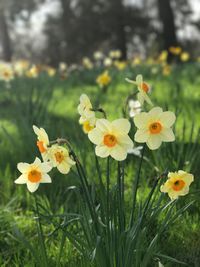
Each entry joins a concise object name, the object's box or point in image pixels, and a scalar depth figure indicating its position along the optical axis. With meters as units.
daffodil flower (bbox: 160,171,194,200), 1.26
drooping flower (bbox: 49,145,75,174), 1.24
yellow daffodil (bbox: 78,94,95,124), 1.26
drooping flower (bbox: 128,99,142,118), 1.89
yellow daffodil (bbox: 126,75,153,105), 1.25
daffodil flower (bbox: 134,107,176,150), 1.16
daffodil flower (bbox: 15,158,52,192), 1.29
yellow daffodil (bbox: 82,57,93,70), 6.99
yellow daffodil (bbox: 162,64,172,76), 5.03
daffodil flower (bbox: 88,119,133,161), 1.15
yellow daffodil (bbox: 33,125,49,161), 1.24
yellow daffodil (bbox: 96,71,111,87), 3.28
